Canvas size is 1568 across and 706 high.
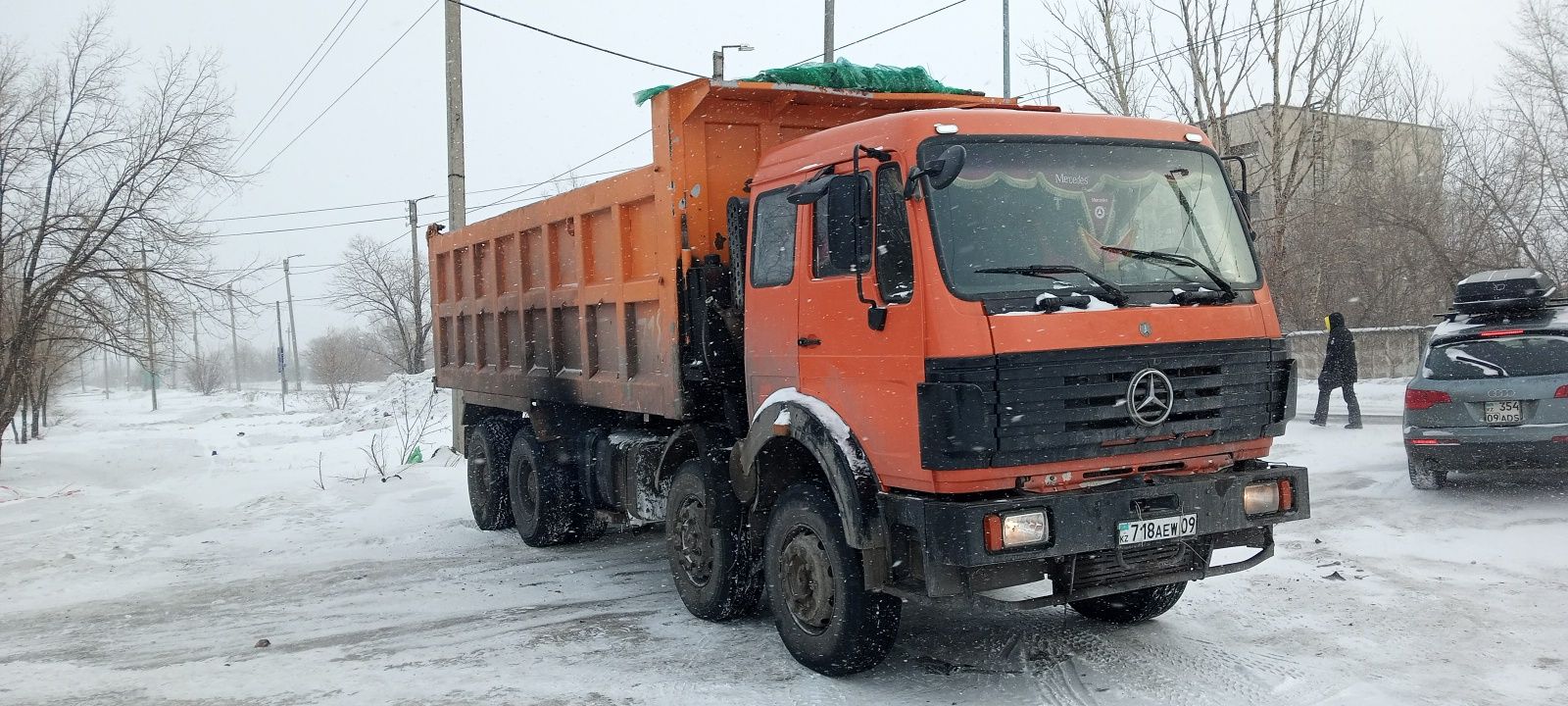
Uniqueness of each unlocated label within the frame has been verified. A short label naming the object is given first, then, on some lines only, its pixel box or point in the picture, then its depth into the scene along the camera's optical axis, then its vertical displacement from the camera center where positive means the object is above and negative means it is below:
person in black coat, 13.69 -0.63
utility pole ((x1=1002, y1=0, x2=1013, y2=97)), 20.86 +5.10
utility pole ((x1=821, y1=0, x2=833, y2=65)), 18.67 +5.13
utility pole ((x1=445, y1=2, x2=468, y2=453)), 14.98 +3.11
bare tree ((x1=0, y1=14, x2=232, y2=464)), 17.69 +1.76
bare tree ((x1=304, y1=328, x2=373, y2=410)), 59.75 -0.35
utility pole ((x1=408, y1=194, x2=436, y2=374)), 35.78 +1.31
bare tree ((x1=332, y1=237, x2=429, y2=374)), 53.16 +2.96
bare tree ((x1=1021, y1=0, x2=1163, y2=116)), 23.14 +5.32
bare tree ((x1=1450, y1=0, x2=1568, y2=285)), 20.08 +2.11
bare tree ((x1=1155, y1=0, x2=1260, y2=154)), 21.66 +4.91
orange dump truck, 4.58 -0.14
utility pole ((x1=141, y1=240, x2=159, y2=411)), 18.19 +0.90
